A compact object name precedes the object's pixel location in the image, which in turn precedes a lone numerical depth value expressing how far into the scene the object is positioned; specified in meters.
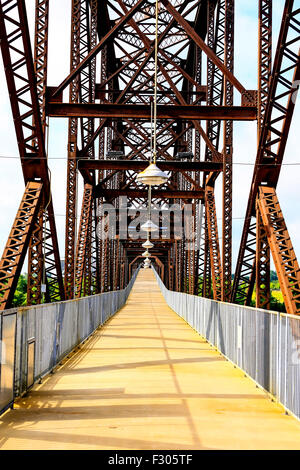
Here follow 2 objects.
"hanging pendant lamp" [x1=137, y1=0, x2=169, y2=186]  13.46
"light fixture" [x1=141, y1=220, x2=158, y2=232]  25.16
